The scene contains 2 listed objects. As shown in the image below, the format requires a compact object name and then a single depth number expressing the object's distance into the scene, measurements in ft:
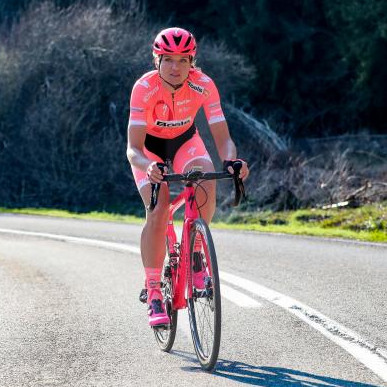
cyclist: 35.91
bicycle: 32.11
